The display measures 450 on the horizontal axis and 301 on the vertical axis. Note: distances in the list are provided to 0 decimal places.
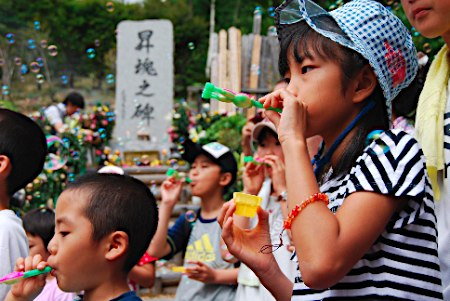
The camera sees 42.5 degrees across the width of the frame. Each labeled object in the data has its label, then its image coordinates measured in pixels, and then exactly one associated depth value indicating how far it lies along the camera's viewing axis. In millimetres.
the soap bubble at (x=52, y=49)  4047
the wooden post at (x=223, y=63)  10445
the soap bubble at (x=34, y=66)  4109
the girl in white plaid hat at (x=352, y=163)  1101
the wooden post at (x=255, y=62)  10108
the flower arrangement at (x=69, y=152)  5359
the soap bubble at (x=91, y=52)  4180
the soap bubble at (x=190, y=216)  3109
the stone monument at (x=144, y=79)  11156
